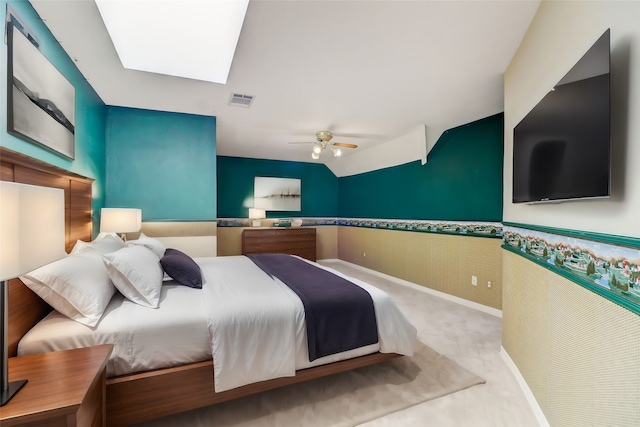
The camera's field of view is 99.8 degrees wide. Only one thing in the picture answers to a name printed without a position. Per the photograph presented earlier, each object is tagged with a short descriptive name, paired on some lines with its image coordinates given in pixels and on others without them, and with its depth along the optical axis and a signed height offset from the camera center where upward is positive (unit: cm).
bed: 137 -90
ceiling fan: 416 +109
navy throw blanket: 175 -71
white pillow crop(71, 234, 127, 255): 195 -27
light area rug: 162 -126
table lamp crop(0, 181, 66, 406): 81 -9
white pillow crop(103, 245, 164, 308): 169 -45
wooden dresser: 578 -68
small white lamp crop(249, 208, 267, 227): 595 -6
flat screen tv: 106 +37
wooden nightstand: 90 -67
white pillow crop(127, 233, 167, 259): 255 -34
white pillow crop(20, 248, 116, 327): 142 -44
